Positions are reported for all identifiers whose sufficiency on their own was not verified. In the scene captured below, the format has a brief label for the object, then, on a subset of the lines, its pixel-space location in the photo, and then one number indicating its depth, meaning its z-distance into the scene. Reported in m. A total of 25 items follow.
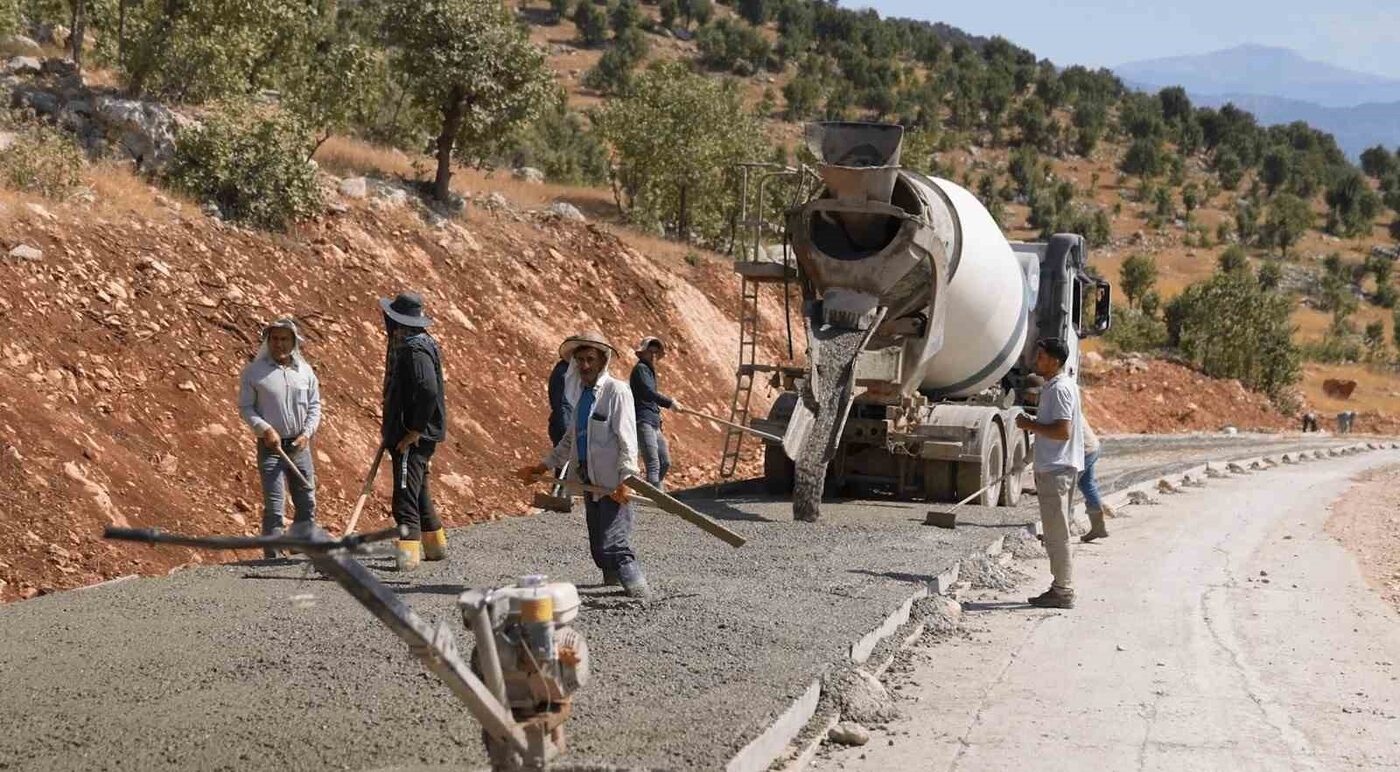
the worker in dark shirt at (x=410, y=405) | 10.25
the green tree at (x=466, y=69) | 23.06
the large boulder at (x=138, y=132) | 18.81
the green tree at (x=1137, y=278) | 62.66
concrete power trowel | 5.21
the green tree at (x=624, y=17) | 95.81
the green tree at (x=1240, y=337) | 46.53
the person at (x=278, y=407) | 10.46
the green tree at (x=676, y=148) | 34.06
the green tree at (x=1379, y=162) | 113.69
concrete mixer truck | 14.62
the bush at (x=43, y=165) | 16.06
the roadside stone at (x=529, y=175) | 37.81
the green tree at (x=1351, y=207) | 92.75
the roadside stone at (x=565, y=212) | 26.38
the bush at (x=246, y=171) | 18.55
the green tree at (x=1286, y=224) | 84.19
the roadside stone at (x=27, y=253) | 14.17
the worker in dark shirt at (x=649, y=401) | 12.72
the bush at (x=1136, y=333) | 48.83
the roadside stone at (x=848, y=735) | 7.22
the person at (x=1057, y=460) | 10.81
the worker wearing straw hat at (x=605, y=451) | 9.12
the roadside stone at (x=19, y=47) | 21.28
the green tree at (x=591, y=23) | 93.31
